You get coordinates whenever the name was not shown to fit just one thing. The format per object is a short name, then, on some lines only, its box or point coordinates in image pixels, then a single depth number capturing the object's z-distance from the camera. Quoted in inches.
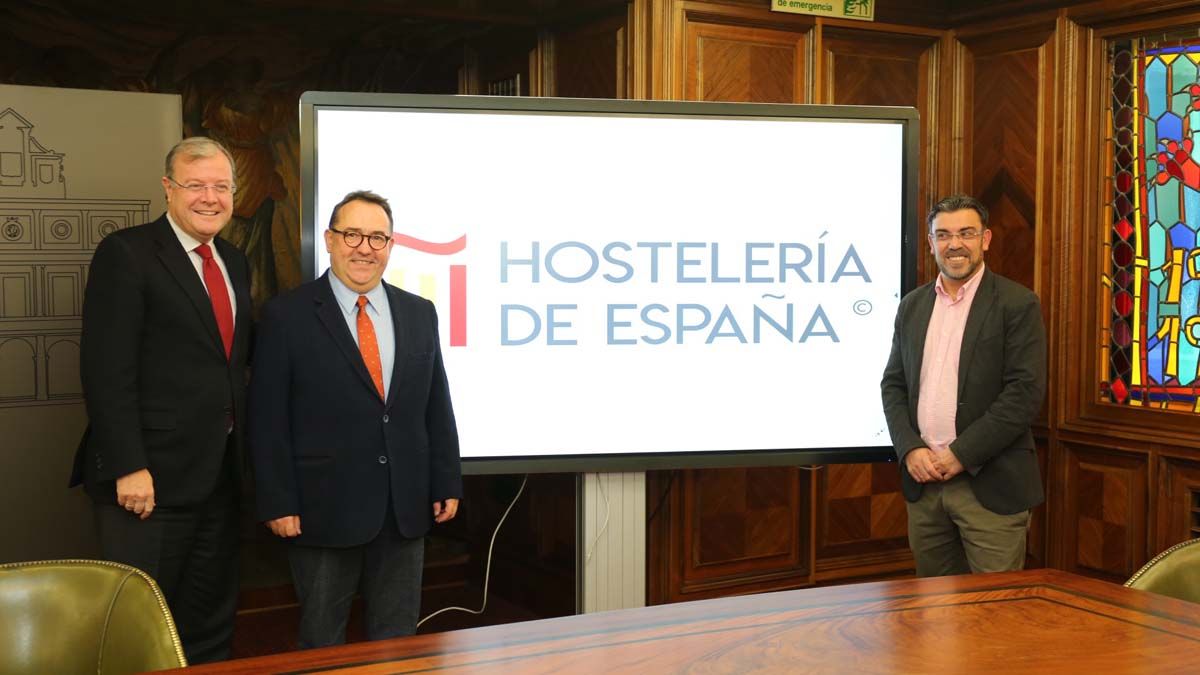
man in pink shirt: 139.3
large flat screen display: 141.6
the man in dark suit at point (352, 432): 115.3
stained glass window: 173.2
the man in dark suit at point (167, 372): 119.2
